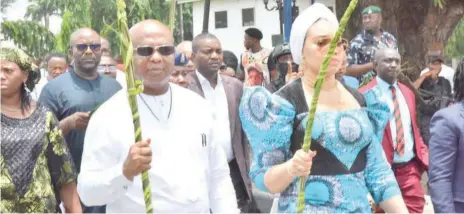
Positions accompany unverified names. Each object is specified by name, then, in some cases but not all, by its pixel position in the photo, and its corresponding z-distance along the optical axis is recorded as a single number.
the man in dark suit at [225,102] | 6.36
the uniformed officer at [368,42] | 7.76
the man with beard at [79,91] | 5.61
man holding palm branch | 3.32
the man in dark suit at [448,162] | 4.01
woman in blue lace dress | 3.40
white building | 39.12
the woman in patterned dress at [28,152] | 3.94
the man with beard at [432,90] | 9.45
